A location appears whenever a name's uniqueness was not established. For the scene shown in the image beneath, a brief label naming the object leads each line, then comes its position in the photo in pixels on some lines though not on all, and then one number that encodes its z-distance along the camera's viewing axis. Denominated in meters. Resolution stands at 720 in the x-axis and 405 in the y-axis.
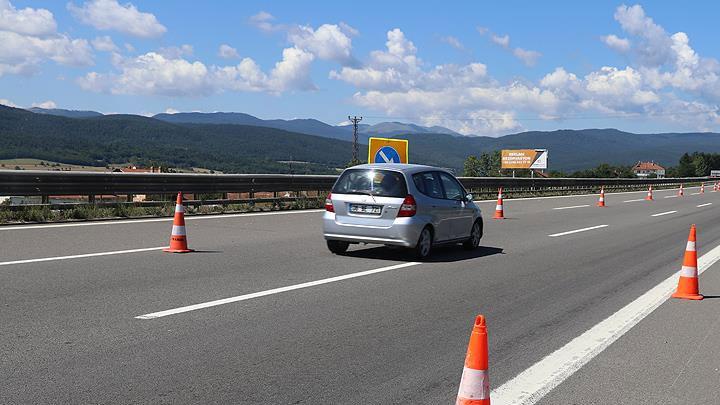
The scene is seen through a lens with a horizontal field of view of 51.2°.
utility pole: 68.94
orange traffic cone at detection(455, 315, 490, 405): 3.61
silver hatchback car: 11.22
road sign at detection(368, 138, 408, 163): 24.00
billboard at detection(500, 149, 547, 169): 71.88
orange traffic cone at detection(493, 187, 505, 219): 21.91
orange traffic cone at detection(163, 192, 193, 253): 11.19
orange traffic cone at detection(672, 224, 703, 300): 8.77
